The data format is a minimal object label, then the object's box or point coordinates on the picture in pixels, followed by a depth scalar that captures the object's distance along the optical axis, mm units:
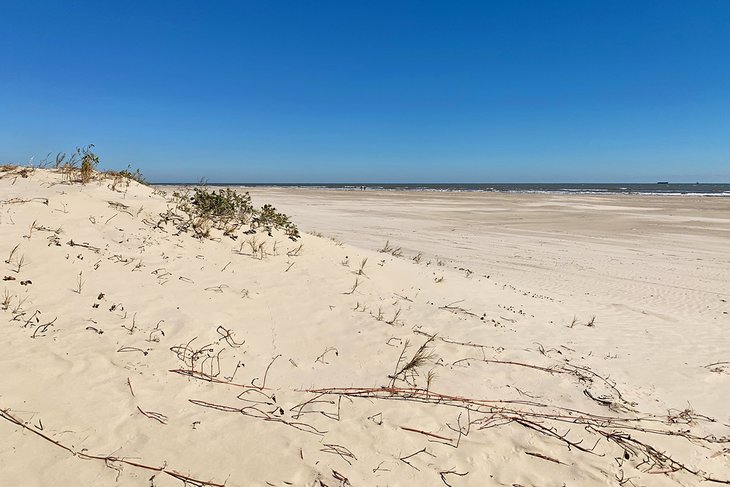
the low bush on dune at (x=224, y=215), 7125
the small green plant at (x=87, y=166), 7911
